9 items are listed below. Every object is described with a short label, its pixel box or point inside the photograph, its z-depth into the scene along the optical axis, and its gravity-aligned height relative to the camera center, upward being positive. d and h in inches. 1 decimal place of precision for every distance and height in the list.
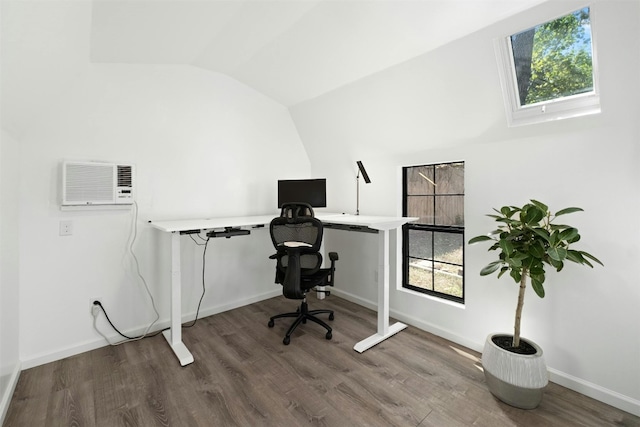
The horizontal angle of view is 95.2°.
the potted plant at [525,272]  72.6 -15.5
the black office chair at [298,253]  103.4 -14.4
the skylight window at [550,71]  76.7 +40.9
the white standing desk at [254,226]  99.6 -18.2
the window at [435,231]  115.5 -6.9
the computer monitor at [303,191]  141.8 +11.1
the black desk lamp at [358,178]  137.4 +17.0
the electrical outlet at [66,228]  96.9 -4.8
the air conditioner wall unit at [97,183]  95.5 +10.4
